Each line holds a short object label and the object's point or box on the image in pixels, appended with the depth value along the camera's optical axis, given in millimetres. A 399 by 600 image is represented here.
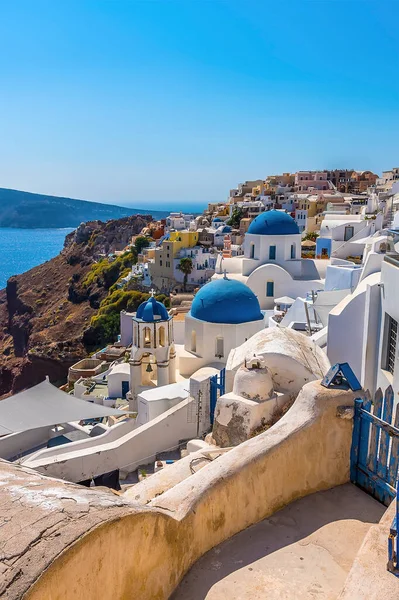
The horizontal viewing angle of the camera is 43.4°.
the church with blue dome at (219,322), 16031
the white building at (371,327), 7500
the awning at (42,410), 13055
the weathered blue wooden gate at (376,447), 4055
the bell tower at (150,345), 16391
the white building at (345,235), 24719
